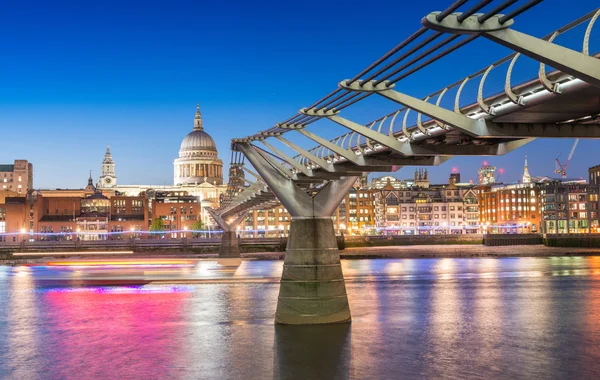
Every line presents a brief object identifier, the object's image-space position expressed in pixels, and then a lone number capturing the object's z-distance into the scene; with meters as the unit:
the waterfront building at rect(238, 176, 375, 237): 185.61
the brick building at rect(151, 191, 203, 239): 194.88
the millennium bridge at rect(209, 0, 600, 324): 13.01
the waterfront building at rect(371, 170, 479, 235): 188.12
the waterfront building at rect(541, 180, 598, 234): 170.62
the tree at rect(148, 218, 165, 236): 180.75
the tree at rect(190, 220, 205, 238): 190.31
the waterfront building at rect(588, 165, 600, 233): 170.38
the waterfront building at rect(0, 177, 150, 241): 166.25
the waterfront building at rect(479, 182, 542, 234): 175.88
